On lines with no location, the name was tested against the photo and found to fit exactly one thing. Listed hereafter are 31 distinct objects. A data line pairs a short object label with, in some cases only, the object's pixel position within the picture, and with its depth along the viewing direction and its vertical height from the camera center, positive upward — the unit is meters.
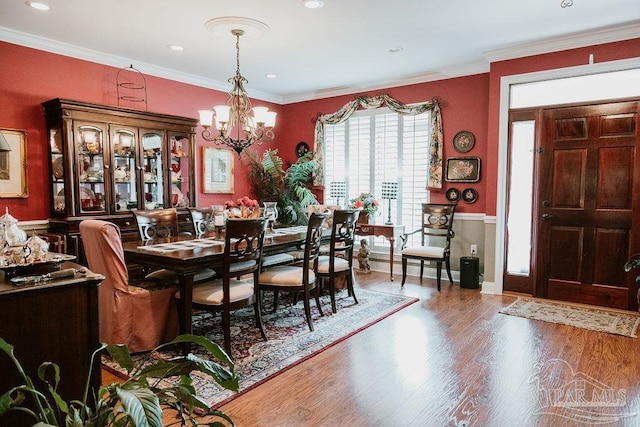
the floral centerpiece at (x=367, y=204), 5.55 -0.17
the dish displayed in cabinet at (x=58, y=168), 4.20 +0.22
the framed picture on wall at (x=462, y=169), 5.24 +0.29
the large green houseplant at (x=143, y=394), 1.04 -0.56
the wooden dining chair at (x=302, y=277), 3.49 -0.73
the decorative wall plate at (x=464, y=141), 5.29 +0.65
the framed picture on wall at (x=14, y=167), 3.99 +0.22
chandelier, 3.77 +0.70
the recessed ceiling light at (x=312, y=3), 3.32 +1.52
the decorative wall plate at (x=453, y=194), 5.41 -0.04
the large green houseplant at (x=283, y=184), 6.38 +0.11
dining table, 2.88 -0.47
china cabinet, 4.13 +0.31
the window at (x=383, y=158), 5.72 +0.49
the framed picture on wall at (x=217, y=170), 5.89 +0.29
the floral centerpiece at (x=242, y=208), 3.69 -0.16
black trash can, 5.01 -0.97
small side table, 5.42 -0.53
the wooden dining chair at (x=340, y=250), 3.88 -0.58
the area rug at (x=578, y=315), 3.61 -1.17
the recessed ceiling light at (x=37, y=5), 3.34 +1.51
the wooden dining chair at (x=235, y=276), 2.93 -0.63
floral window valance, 5.46 +1.06
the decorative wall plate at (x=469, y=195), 5.26 -0.04
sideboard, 1.67 -0.60
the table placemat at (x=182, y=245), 3.20 -0.45
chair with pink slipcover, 2.94 -0.80
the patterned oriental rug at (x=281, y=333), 2.71 -1.19
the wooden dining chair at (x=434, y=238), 4.99 -0.62
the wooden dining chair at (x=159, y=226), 3.63 -0.34
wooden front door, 4.08 -0.11
